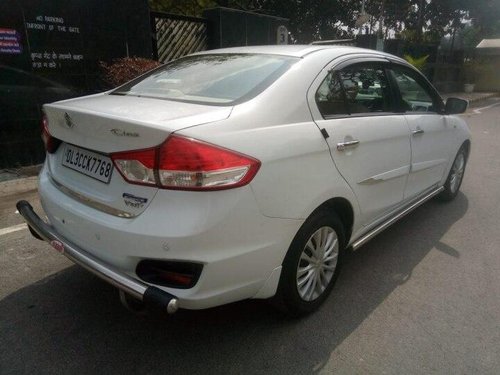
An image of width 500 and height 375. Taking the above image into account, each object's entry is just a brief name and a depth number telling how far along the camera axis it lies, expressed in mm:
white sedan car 1998
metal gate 8547
